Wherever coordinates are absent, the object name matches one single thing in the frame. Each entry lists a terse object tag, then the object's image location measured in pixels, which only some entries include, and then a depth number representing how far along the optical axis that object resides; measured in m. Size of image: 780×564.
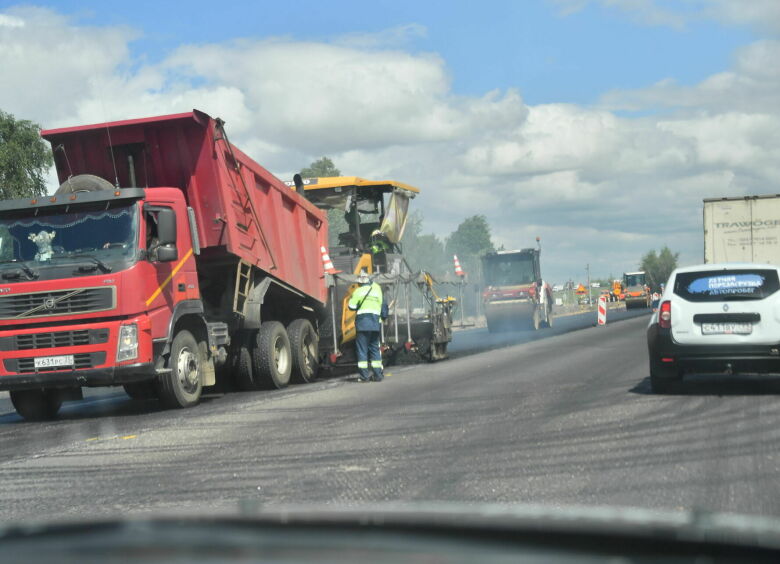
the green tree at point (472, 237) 163.62
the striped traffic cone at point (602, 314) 36.55
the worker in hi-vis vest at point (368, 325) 15.27
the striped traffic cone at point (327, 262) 16.91
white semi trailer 24.78
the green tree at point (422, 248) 122.44
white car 11.33
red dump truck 11.40
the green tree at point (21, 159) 36.06
